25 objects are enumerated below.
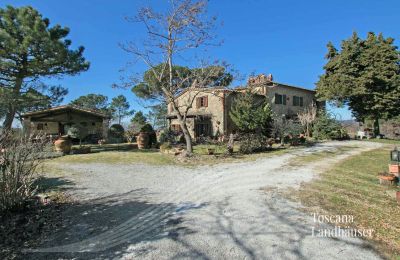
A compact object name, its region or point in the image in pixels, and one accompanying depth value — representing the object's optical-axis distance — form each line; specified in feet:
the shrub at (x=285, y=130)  61.52
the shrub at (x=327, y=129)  77.10
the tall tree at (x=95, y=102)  170.91
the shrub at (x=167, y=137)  72.68
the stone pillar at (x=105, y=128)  85.95
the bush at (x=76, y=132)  56.70
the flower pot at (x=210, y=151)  45.35
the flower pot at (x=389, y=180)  24.59
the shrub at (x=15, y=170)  16.48
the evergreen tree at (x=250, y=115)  62.18
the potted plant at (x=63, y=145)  50.42
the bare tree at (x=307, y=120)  79.39
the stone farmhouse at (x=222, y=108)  77.66
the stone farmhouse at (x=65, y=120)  76.18
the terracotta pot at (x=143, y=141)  60.95
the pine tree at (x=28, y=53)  48.93
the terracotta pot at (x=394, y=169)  24.86
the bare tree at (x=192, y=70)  43.86
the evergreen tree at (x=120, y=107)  182.60
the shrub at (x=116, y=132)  91.58
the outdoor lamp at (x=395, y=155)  25.00
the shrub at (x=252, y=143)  49.03
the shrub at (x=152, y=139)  63.16
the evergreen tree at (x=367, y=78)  77.15
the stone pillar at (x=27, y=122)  77.01
